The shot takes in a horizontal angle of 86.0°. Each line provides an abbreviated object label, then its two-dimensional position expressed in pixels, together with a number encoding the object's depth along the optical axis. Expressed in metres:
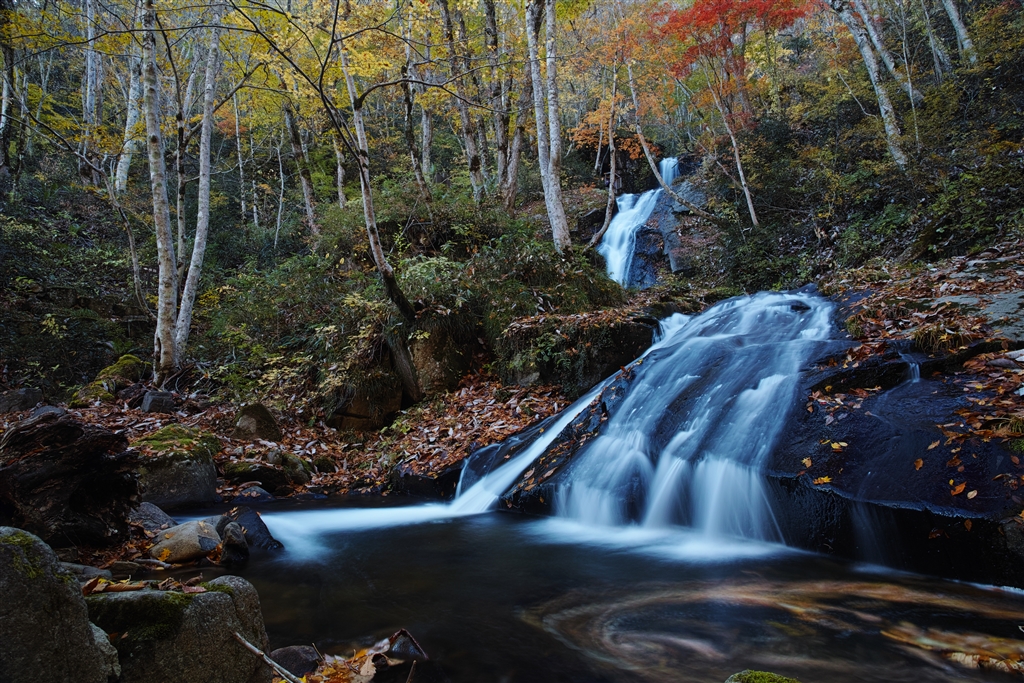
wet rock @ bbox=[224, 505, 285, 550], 5.18
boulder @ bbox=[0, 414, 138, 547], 4.04
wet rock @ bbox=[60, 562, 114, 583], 3.46
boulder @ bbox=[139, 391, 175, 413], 9.54
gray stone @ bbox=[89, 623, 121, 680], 2.09
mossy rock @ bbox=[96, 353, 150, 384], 11.07
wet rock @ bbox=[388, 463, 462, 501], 7.36
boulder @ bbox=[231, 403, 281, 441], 8.87
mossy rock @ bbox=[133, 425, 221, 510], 6.32
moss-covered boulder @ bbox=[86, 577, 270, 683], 2.24
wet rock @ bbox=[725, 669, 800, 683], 2.07
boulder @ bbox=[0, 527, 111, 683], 1.79
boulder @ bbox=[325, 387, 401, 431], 9.83
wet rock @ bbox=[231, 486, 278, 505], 7.06
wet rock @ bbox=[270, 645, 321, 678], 2.74
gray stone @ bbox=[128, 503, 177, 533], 4.90
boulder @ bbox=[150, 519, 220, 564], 4.38
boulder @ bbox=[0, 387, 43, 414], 9.30
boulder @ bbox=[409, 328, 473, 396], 9.67
